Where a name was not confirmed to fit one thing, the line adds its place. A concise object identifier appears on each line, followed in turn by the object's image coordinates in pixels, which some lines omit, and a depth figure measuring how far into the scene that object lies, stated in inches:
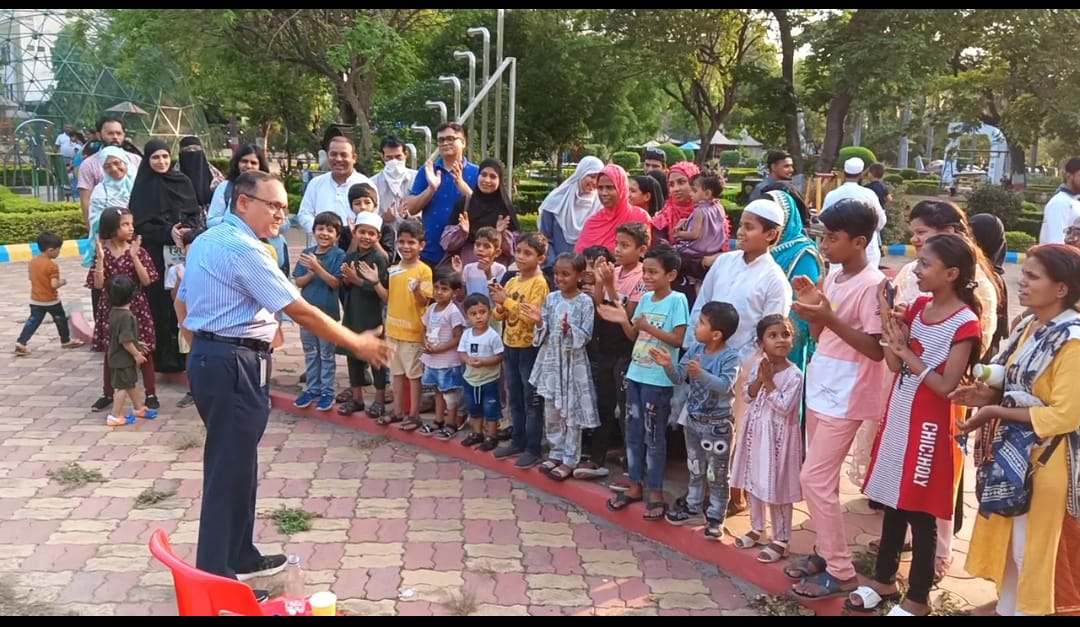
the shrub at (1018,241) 649.0
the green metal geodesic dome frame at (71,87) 892.0
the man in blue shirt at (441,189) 225.1
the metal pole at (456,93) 325.7
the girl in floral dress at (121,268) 234.7
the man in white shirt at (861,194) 187.4
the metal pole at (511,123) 302.3
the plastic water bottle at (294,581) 133.4
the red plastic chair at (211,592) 113.5
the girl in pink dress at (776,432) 138.9
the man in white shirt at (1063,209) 228.2
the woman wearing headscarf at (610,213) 191.8
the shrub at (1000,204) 722.2
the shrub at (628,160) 1133.1
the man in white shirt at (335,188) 236.5
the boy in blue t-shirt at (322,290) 217.5
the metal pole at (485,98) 323.0
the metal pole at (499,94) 317.7
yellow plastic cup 111.9
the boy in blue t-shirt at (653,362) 154.1
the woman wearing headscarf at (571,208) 212.7
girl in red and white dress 115.7
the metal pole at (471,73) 334.0
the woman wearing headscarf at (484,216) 218.1
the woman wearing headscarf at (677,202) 202.8
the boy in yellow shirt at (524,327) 180.7
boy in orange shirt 290.5
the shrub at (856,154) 741.9
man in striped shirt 129.9
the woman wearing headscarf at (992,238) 152.3
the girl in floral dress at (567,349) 169.2
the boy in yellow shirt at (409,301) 204.4
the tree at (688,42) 737.0
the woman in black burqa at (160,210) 254.1
